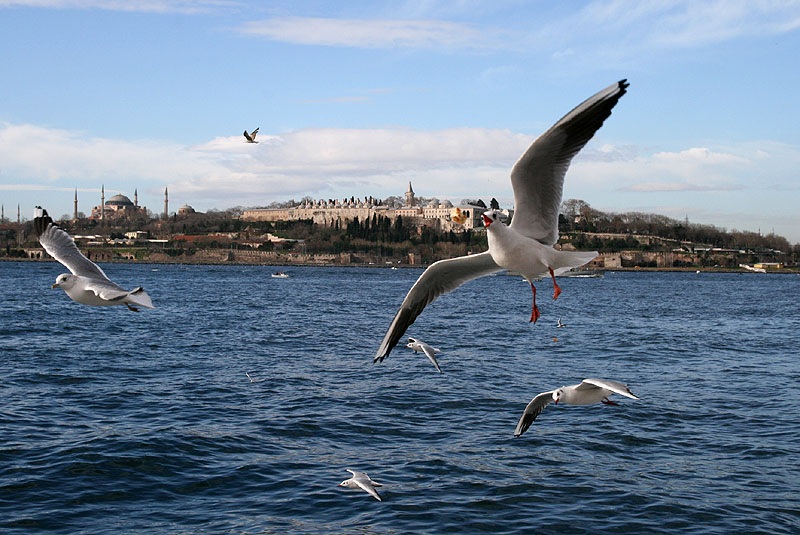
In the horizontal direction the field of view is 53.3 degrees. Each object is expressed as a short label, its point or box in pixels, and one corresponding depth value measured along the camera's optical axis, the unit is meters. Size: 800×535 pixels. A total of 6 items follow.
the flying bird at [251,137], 13.29
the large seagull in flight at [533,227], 5.34
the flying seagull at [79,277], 6.76
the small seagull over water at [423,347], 10.72
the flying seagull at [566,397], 8.24
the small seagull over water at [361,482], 8.87
